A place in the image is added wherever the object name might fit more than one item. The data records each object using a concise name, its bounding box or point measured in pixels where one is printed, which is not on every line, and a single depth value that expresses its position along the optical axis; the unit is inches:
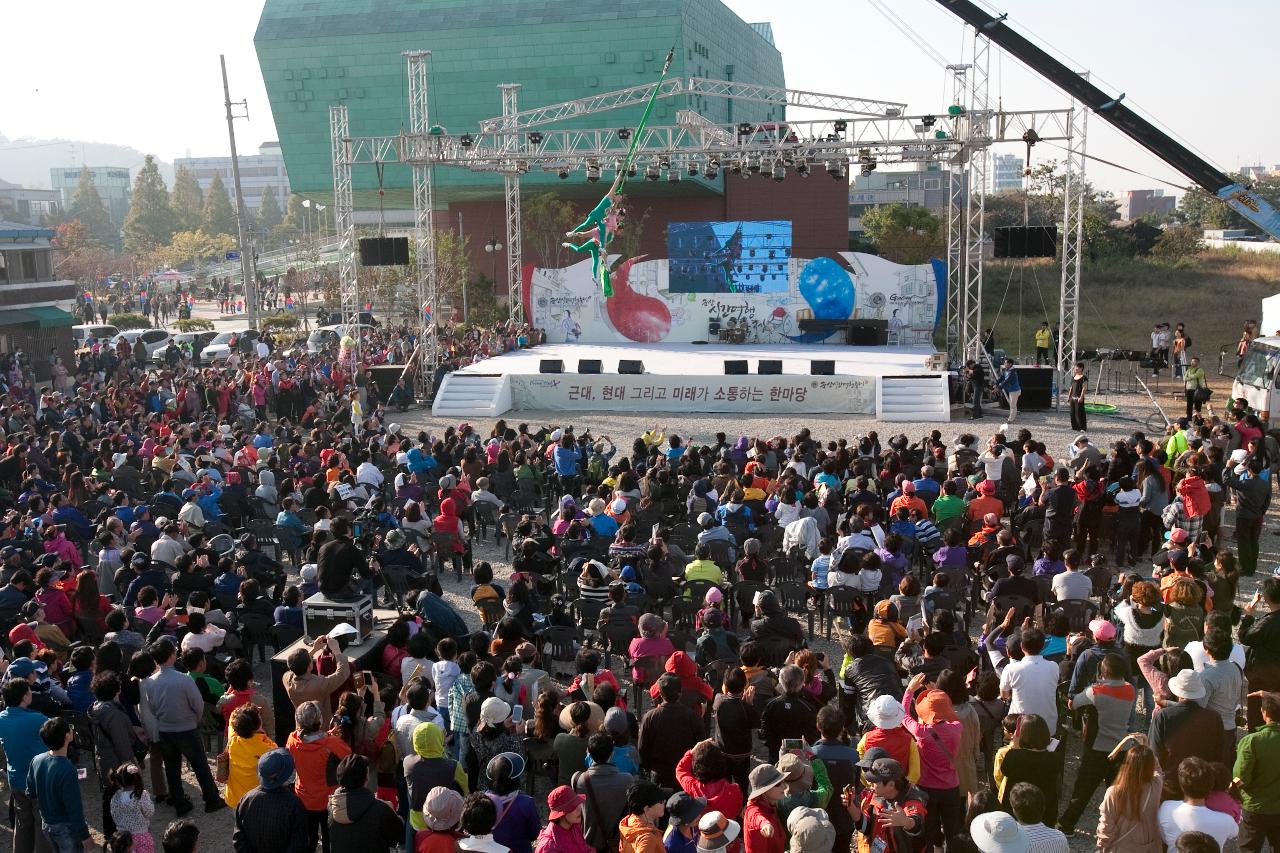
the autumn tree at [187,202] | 3604.8
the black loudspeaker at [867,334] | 1234.6
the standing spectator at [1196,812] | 206.4
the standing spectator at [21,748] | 268.4
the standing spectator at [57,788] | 248.1
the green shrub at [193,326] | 1778.4
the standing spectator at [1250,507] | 474.9
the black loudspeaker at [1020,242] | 949.2
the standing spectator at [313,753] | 246.7
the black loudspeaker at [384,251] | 1089.4
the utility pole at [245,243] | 1517.0
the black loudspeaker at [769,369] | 971.9
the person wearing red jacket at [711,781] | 219.8
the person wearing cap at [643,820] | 203.0
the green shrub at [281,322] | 1846.7
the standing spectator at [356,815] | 219.0
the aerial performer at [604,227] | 1047.0
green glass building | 1696.6
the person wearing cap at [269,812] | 223.0
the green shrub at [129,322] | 1848.3
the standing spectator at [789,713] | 262.2
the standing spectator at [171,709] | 290.4
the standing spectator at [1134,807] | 214.8
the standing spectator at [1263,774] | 234.5
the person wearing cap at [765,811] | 209.3
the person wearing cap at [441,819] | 205.9
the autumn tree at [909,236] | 1706.4
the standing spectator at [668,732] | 256.4
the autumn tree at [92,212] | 3971.5
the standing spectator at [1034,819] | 197.9
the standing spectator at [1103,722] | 261.6
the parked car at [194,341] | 1393.9
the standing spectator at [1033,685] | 275.0
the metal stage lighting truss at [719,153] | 957.2
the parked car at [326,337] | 1393.7
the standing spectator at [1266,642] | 309.4
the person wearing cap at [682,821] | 205.5
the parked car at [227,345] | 1369.3
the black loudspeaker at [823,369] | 971.3
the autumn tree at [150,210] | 3380.9
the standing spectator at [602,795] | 224.4
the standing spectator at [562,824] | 208.7
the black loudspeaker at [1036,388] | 927.0
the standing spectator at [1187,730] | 250.1
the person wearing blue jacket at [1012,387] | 868.0
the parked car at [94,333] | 1552.7
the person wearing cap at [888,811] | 209.9
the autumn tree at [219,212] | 3882.9
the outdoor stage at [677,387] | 954.7
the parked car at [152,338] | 1502.2
